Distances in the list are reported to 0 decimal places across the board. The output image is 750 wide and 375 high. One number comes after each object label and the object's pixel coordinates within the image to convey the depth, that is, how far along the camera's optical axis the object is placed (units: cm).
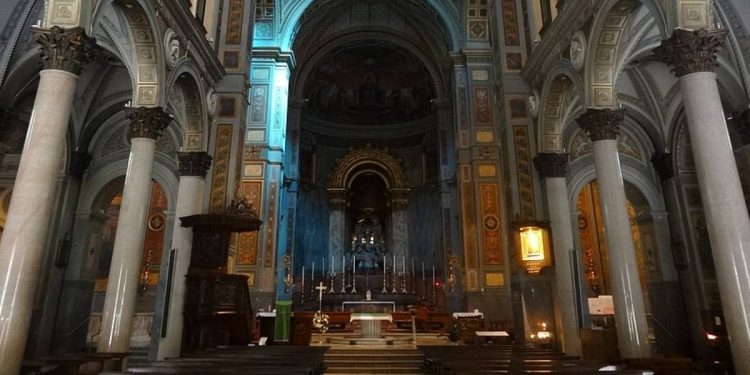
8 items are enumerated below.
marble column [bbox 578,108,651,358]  736
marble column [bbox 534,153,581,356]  938
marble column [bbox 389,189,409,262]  2392
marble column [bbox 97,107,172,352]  743
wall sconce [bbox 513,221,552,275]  1010
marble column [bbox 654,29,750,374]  536
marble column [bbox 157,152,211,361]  886
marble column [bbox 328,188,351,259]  2369
